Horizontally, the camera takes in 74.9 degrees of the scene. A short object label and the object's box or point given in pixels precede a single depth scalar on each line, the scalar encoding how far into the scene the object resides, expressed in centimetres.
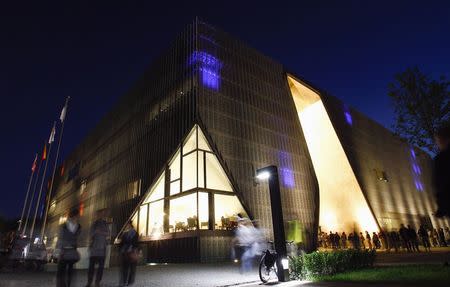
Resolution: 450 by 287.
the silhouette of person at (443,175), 322
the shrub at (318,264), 873
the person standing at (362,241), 2355
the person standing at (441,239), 2356
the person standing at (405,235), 1827
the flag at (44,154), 2939
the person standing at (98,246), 680
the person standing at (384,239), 2264
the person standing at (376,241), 2206
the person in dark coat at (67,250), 625
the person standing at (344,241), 2312
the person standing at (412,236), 1788
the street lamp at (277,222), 825
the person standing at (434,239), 2525
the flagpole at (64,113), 2536
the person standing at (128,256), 757
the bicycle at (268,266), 838
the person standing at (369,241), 2264
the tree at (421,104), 2033
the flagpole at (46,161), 2684
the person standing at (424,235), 1777
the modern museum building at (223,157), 1755
